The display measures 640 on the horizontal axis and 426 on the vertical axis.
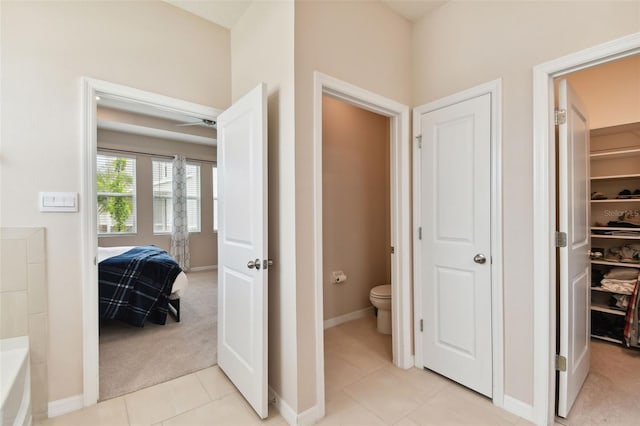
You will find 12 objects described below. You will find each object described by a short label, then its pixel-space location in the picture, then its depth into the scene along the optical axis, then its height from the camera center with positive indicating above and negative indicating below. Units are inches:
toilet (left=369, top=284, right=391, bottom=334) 113.6 -35.6
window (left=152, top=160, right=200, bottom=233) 228.4 +13.4
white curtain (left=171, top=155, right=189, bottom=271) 229.6 -2.9
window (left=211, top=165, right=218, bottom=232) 249.4 +1.6
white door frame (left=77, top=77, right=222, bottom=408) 74.2 -7.1
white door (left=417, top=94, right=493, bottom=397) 76.5 -8.4
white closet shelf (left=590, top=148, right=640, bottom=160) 104.3 +19.7
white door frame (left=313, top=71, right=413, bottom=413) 91.6 -5.0
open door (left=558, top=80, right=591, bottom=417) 67.3 -8.8
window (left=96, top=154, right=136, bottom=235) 208.2 +13.1
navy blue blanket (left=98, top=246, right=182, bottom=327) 116.3 -29.8
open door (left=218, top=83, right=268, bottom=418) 70.4 -8.9
